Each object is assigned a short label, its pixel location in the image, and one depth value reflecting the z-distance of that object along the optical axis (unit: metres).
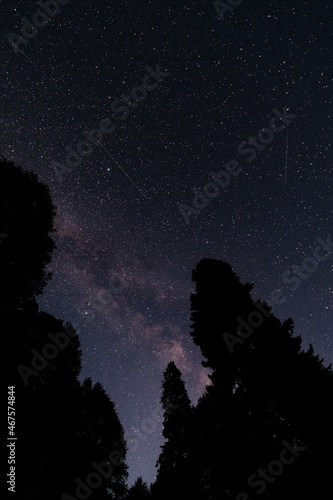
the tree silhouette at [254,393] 10.41
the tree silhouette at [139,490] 31.30
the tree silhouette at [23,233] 9.75
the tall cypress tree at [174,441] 18.08
